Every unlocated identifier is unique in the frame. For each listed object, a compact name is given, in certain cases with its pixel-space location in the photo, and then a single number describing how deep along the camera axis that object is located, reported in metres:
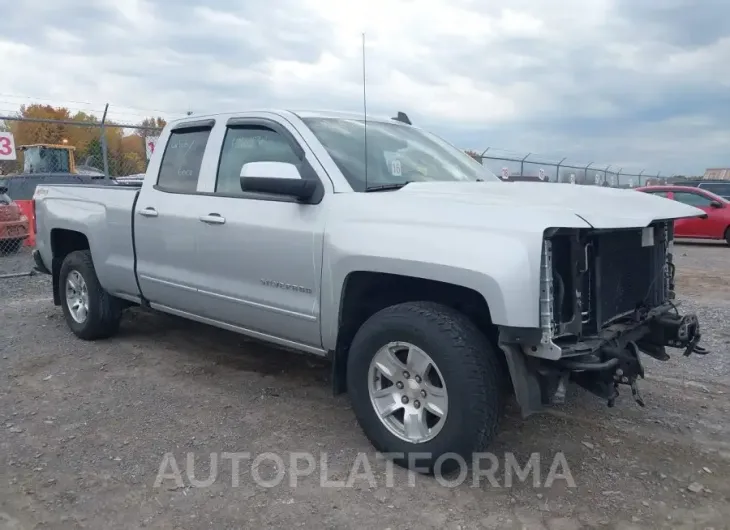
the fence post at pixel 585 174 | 23.70
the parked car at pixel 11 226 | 11.09
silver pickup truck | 3.13
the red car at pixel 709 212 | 14.27
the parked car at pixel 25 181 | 14.64
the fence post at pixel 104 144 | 11.37
